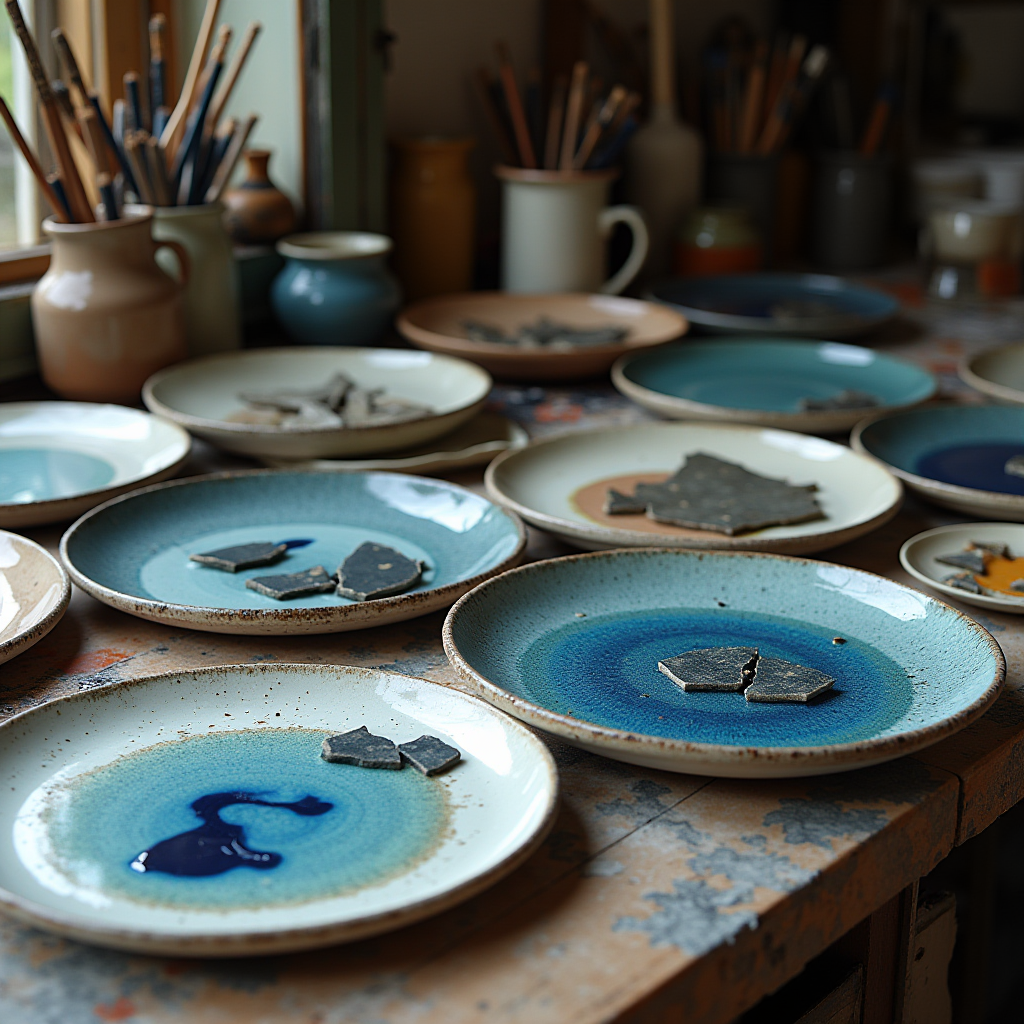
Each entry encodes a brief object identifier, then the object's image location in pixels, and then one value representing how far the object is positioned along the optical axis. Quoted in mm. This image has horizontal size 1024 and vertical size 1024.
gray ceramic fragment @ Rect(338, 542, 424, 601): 903
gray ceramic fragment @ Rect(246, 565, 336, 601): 914
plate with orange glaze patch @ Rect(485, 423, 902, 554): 998
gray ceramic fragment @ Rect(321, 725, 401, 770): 694
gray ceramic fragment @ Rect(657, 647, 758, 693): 785
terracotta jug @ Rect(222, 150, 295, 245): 1648
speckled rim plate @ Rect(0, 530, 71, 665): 810
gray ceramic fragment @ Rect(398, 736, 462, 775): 687
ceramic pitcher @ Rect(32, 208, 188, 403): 1304
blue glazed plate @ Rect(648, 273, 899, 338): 1704
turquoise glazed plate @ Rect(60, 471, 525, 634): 854
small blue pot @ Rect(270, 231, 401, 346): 1557
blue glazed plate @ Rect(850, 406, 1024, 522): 1111
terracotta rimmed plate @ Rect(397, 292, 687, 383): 1512
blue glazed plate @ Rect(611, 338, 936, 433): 1443
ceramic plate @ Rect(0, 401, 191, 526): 1043
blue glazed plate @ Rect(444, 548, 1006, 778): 683
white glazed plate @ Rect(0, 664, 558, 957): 568
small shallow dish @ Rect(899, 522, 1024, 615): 930
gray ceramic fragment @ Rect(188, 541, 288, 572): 965
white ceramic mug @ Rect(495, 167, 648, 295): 1802
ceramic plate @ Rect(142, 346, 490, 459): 1197
